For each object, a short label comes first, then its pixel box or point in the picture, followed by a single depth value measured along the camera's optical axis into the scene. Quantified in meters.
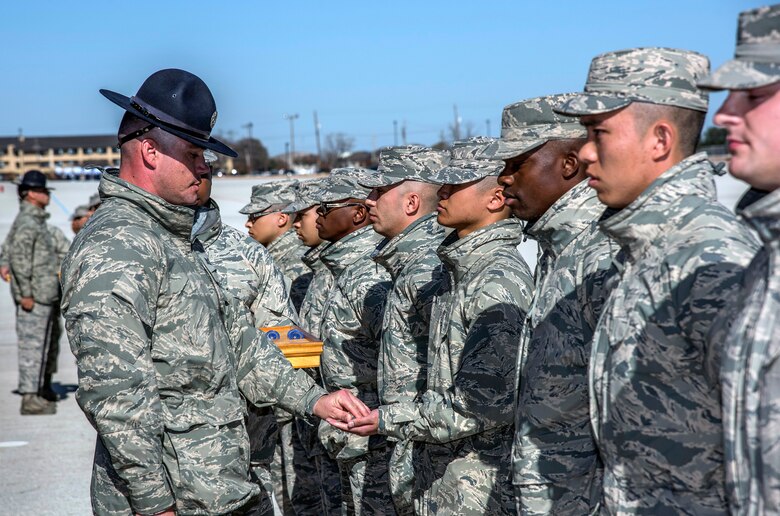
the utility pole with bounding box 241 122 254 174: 120.62
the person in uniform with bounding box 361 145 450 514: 5.13
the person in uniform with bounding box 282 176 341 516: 6.66
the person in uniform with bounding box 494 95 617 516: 3.48
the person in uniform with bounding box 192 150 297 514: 6.75
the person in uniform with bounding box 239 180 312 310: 9.48
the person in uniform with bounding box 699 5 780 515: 2.23
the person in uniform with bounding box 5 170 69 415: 11.74
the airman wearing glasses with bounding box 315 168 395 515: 5.78
